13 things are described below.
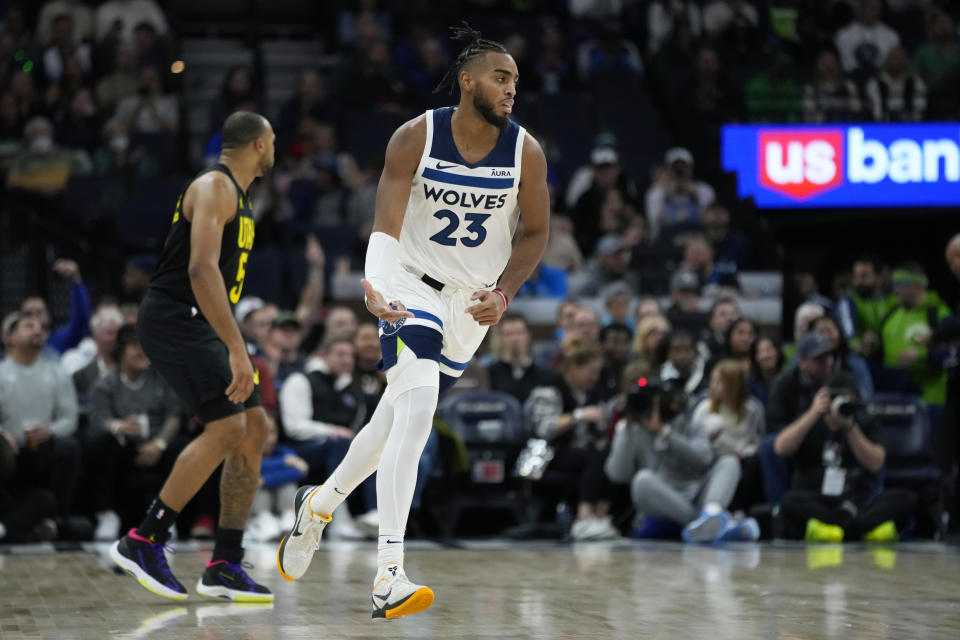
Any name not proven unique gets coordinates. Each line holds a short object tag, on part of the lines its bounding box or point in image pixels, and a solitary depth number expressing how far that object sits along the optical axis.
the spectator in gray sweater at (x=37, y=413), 17.83
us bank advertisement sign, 25.91
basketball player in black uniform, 11.14
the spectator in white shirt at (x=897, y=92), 26.64
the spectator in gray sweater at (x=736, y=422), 18.64
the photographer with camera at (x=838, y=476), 17.56
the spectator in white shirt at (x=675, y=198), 26.23
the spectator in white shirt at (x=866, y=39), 30.50
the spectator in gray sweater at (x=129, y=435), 18.23
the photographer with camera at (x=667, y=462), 17.80
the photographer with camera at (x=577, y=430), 18.58
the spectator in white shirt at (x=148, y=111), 27.50
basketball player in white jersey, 10.06
